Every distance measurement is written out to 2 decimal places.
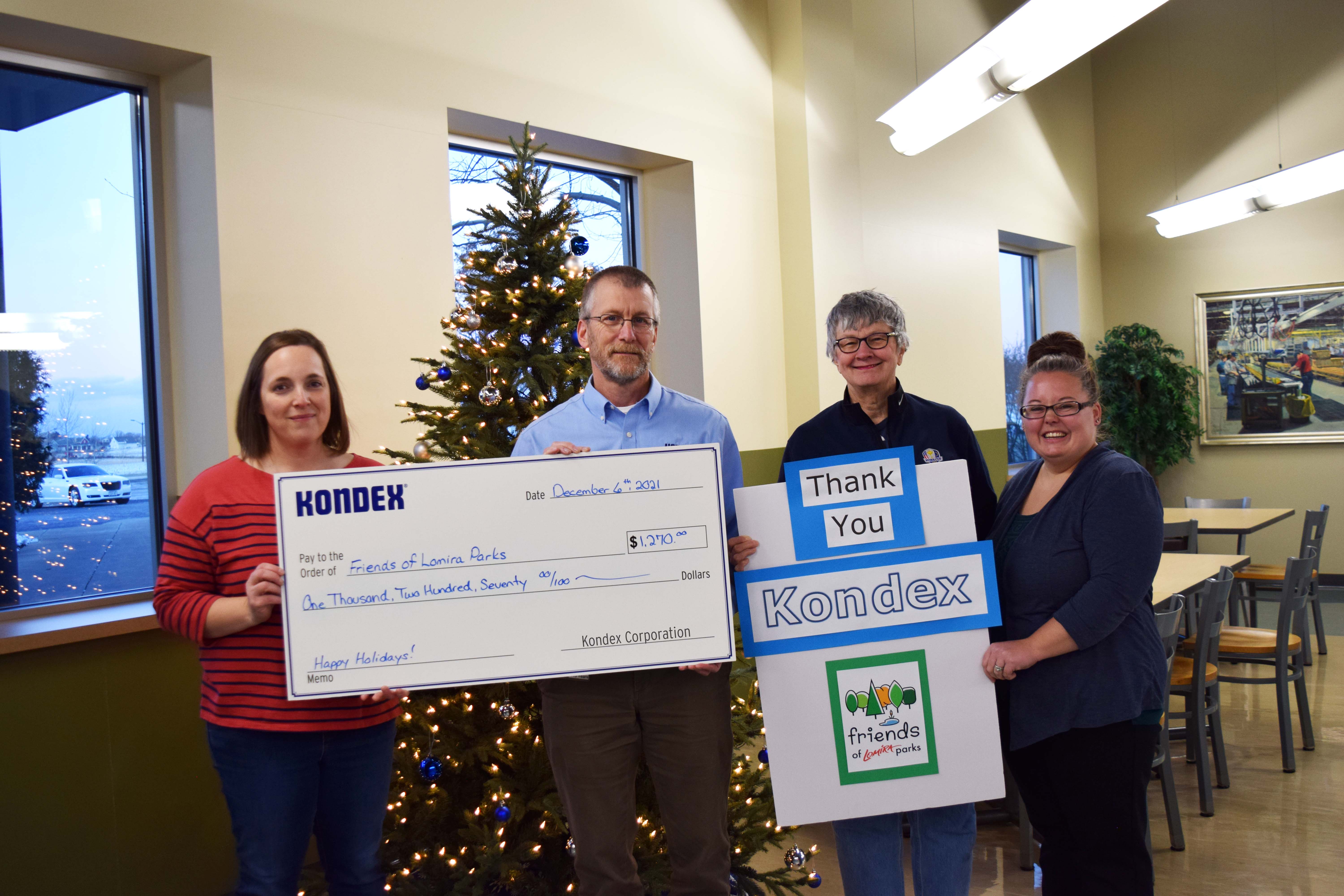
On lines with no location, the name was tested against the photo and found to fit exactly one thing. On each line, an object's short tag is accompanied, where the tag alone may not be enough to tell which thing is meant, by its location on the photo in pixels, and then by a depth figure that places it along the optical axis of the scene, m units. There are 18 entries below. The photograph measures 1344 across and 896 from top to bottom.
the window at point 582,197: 4.05
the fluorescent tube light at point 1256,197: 6.11
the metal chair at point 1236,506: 6.23
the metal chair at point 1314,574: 5.60
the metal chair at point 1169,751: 2.98
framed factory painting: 7.71
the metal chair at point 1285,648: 3.98
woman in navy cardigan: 1.86
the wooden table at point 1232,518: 5.57
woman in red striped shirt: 1.77
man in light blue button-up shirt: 1.86
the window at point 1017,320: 7.79
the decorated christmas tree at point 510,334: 2.63
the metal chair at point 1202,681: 3.49
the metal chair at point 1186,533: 5.20
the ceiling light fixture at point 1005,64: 3.85
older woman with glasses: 2.00
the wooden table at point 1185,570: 3.63
